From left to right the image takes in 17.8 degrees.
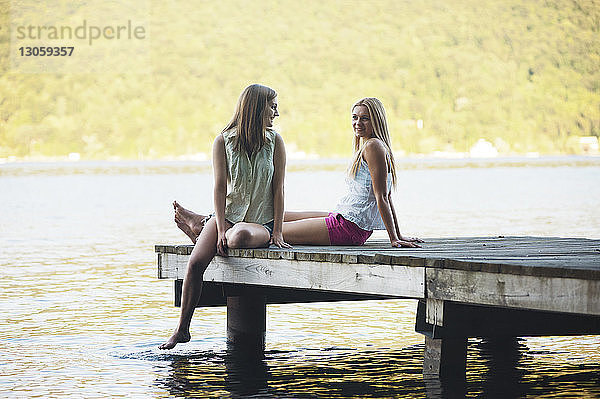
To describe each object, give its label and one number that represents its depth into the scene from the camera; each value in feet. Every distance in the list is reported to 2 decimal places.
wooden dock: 34.22
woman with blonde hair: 45.28
